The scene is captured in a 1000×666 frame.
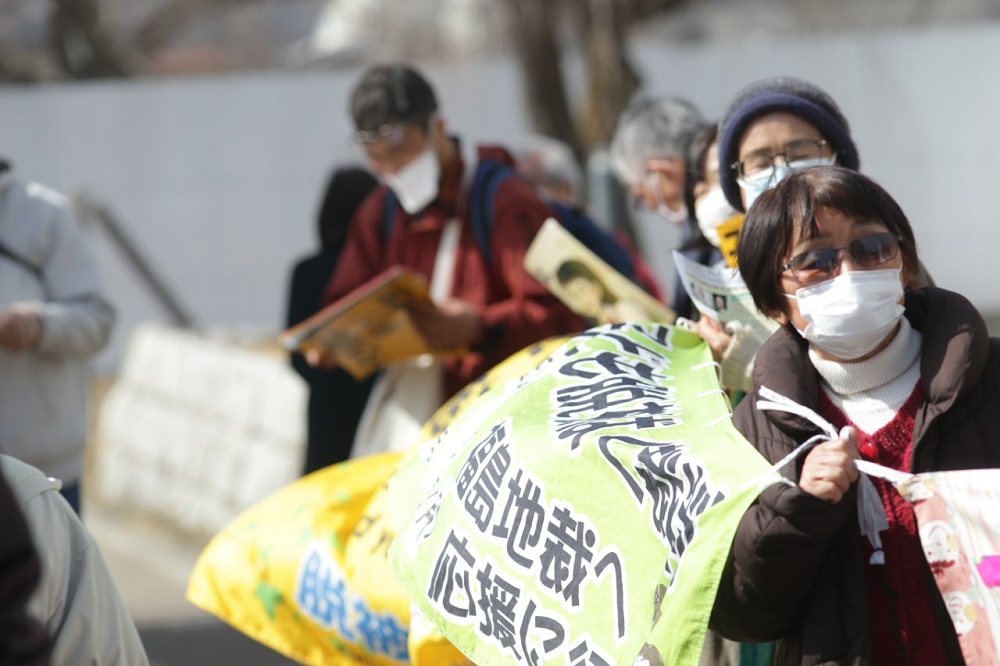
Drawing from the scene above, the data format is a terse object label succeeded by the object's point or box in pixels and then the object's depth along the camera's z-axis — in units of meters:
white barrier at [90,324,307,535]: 15.11
